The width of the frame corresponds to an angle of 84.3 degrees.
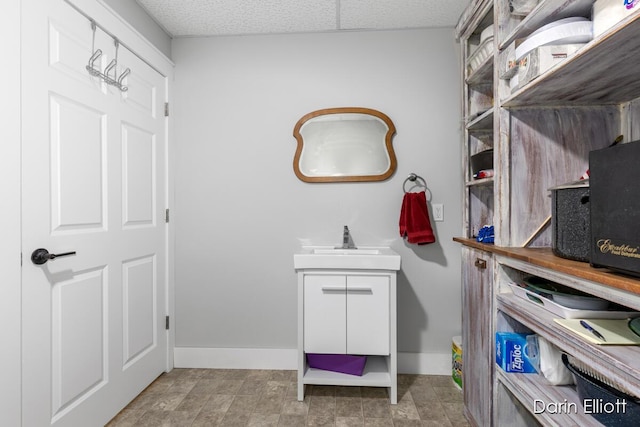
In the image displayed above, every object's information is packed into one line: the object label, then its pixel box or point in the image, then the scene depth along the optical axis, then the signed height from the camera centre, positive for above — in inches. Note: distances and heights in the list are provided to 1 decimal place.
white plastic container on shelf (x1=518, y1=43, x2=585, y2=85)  44.8 +20.5
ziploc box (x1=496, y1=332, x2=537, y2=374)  55.2 -22.4
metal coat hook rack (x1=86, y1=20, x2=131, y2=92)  66.4 +28.2
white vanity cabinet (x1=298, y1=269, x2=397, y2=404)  77.4 -22.8
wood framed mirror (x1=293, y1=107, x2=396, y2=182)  93.1 +17.6
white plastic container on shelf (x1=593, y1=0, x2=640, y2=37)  34.6 +21.4
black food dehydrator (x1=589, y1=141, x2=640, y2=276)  32.7 +0.5
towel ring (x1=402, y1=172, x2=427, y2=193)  91.8 +8.7
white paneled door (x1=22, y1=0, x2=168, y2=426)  54.2 -1.9
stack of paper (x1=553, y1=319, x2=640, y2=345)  38.0 -13.7
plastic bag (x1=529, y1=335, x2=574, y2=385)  51.5 -22.7
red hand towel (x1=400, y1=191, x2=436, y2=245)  87.4 -2.0
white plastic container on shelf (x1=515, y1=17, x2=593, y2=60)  44.4 +23.1
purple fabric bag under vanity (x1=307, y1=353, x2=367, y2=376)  80.2 -34.7
